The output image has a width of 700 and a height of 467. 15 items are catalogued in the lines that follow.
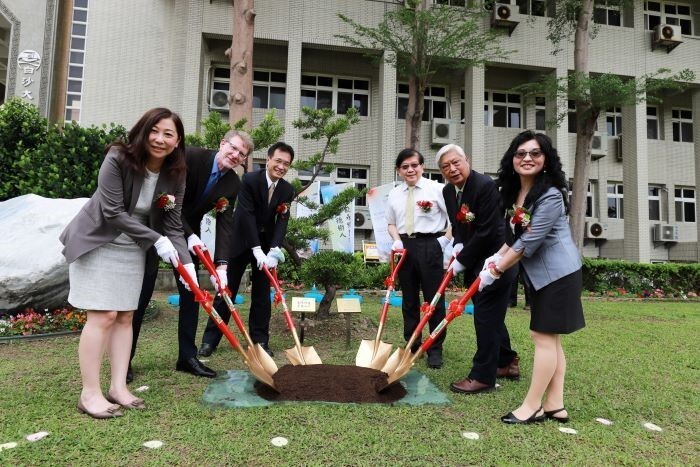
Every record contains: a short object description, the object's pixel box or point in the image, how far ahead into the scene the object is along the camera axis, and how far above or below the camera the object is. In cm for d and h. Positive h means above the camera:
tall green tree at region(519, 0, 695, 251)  1005 +399
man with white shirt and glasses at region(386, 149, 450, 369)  357 +23
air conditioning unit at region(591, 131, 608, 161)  1378 +376
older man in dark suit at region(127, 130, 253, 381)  309 +42
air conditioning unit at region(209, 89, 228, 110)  1221 +428
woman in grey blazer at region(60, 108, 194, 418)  230 +8
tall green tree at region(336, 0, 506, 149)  986 +500
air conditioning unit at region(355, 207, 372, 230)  1252 +120
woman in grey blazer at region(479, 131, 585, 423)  229 +2
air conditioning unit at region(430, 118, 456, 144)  1314 +389
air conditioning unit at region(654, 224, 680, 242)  1417 +121
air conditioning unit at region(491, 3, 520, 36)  1265 +696
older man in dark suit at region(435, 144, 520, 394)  288 +12
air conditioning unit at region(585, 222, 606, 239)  1393 +121
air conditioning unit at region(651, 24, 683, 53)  1348 +694
